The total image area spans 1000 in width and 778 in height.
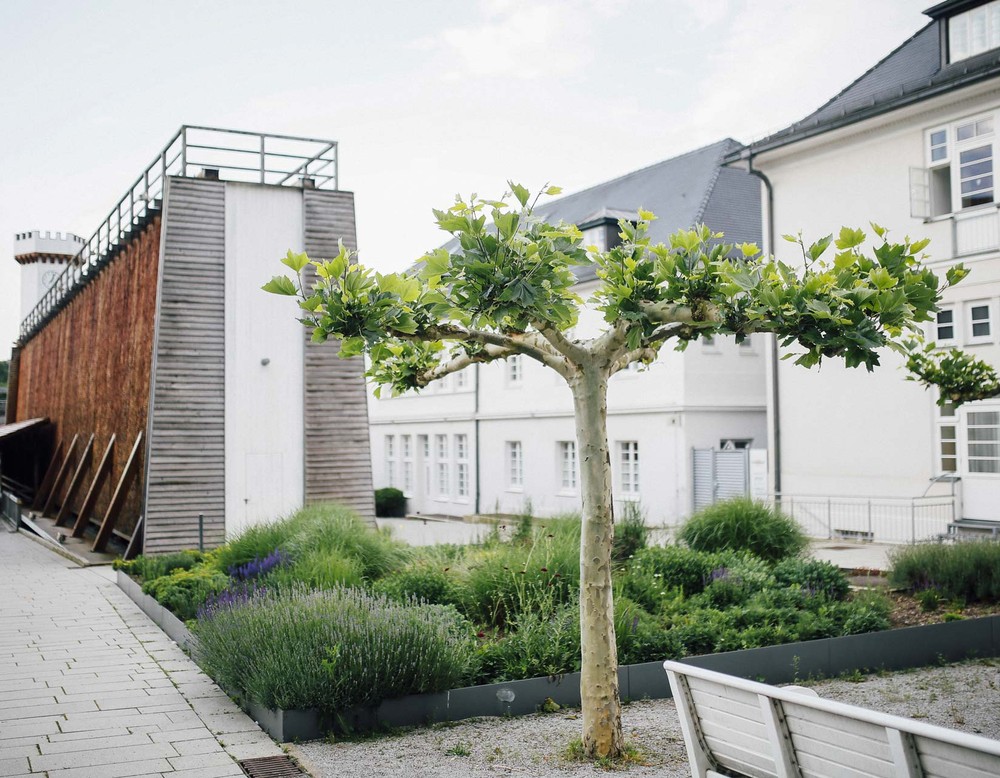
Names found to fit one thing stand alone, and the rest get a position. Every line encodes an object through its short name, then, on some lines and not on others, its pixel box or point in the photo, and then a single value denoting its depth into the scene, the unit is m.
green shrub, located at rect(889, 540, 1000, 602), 10.73
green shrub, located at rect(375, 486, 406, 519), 33.91
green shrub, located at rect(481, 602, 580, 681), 7.52
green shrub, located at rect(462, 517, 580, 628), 9.08
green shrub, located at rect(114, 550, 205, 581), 12.95
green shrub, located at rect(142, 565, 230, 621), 10.34
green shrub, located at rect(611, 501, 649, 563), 11.99
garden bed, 6.68
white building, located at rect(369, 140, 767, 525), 24.55
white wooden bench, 3.31
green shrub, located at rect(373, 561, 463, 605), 9.46
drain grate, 5.77
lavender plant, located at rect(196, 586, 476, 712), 6.59
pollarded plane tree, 5.04
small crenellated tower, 57.42
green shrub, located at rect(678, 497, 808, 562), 12.48
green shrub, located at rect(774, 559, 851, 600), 10.32
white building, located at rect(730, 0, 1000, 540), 17.80
